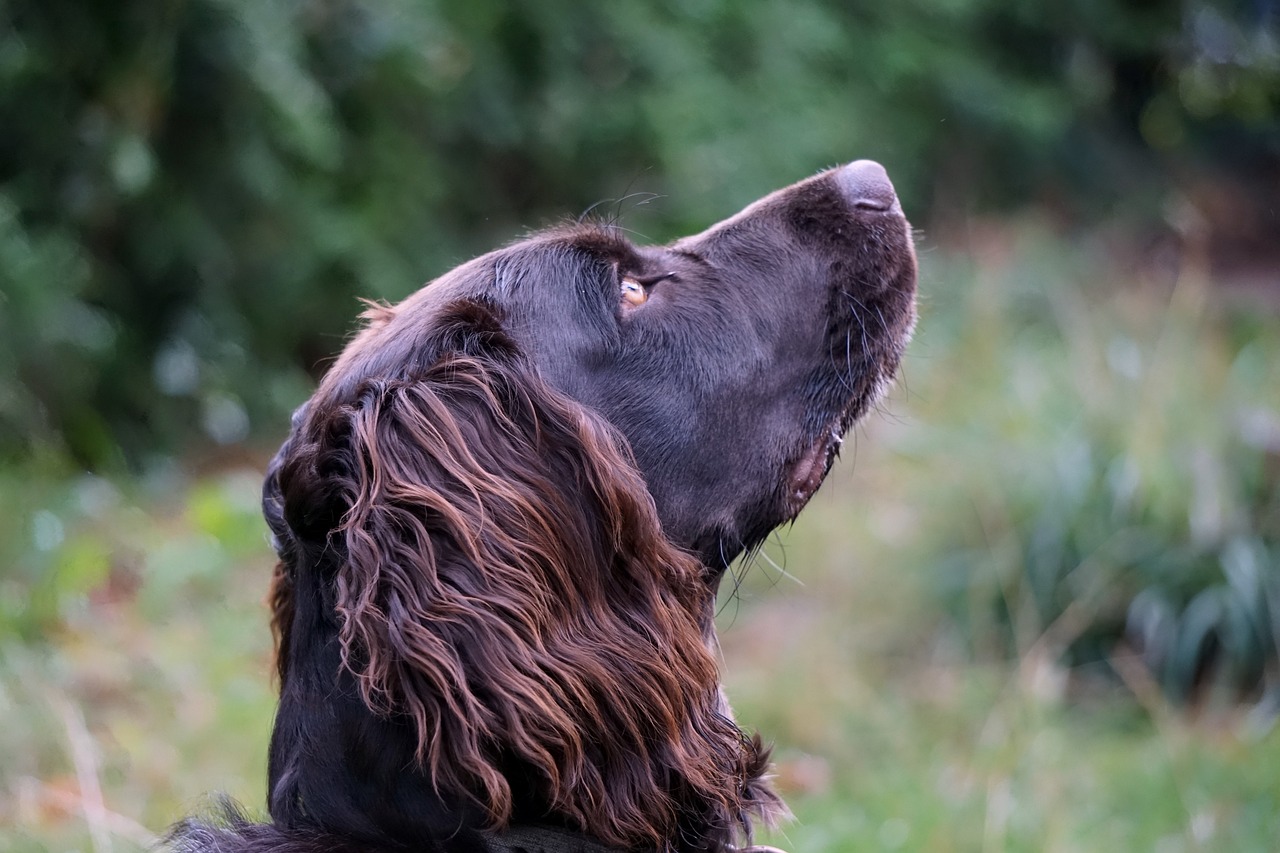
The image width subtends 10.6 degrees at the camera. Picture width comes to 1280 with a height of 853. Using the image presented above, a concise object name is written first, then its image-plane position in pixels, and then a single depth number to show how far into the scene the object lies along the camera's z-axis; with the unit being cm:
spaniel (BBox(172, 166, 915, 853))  203
